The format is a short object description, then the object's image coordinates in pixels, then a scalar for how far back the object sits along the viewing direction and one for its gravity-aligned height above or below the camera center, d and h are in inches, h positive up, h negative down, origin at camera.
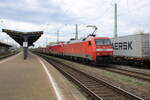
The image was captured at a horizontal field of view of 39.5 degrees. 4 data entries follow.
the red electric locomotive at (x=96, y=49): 780.8 +2.2
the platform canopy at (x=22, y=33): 1241.3 +102.7
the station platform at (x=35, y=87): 303.1 -66.9
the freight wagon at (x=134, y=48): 752.0 +6.0
